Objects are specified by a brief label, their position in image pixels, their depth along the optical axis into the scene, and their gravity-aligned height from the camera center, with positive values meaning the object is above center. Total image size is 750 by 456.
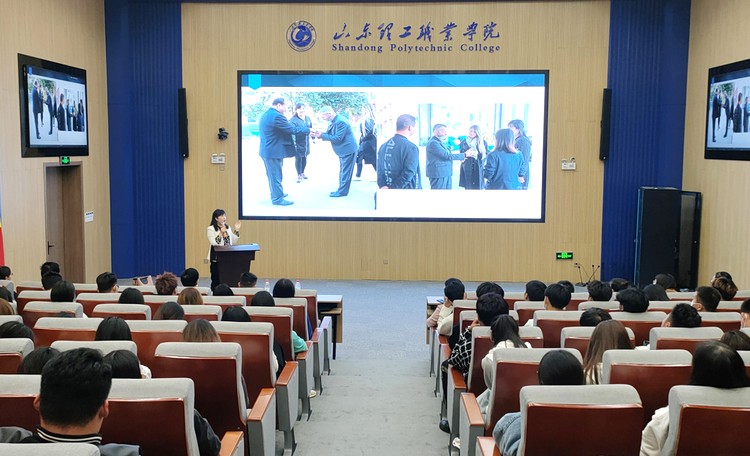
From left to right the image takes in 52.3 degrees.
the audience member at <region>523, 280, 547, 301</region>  6.51 -0.96
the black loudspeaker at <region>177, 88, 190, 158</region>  11.96 +0.92
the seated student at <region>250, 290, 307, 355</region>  5.63 -0.95
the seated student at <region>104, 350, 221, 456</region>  3.15 -0.83
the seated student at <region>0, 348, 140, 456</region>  2.34 -0.70
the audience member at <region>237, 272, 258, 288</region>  7.26 -0.99
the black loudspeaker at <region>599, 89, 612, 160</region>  11.63 +0.87
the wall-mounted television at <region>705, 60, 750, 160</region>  9.64 +0.91
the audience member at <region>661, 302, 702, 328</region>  4.76 -0.85
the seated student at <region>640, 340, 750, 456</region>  2.95 -0.75
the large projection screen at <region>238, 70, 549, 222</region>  11.72 +0.78
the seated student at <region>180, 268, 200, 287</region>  6.91 -0.93
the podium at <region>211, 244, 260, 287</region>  8.62 -0.95
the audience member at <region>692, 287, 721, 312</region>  5.91 -0.91
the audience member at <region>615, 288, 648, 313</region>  5.32 -0.84
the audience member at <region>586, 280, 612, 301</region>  6.24 -0.91
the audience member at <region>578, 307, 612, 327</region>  4.73 -0.85
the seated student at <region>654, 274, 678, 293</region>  7.34 -0.96
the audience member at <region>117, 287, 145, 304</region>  5.77 -0.92
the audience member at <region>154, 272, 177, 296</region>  6.62 -0.94
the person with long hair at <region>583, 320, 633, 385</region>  3.94 -0.84
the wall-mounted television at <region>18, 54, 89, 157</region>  9.32 +0.87
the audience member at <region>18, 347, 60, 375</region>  3.31 -0.81
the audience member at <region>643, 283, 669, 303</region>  6.71 -0.99
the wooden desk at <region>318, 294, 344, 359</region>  7.53 -1.31
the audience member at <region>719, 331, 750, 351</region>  3.93 -0.82
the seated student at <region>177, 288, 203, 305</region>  5.82 -0.92
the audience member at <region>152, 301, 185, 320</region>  5.00 -0.89
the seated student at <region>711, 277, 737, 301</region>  6.72 -0.94
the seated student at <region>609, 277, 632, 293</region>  7.18 -0.98
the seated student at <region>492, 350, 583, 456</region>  3.24 -0.83
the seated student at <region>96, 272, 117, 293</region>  6.70 -0.94
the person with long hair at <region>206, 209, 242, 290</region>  9.27 -0.68
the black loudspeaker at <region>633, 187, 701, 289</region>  11.08 -0.79
